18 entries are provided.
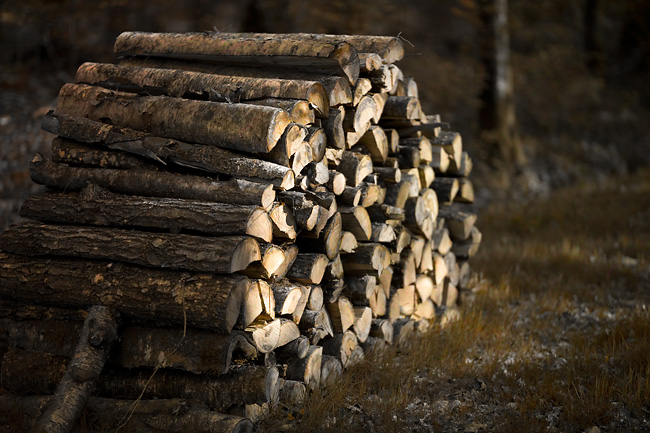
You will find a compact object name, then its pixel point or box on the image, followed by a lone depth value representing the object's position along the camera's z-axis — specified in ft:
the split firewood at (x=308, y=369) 13.01
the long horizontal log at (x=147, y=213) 11.78
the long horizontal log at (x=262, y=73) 13.80
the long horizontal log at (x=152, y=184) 12.26
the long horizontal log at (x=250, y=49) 13.83
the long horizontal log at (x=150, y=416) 11.33
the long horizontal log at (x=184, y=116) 12.48
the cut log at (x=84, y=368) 11.37
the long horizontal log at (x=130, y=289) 11.32
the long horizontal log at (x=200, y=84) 13.34
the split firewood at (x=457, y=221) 19.53
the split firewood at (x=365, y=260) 14.87
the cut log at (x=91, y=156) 13.64
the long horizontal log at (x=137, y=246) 11.41
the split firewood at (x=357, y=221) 14.44
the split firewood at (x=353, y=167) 14.69
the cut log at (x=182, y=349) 11.46
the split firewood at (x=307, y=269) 13.09
